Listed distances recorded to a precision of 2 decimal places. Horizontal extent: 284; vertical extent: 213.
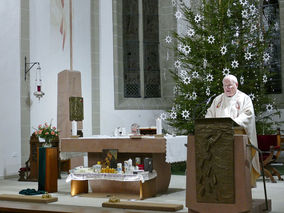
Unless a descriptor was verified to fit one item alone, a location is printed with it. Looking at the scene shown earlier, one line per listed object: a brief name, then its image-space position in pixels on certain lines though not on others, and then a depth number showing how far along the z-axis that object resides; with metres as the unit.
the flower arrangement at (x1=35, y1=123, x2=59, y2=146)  9.47
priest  7.00
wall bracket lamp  12.05
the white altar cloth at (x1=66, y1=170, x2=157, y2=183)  7.70
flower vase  9.21
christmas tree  12.05
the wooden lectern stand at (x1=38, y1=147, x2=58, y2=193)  8.90
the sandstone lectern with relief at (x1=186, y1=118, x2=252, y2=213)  5.59
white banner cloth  7.92
